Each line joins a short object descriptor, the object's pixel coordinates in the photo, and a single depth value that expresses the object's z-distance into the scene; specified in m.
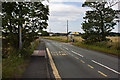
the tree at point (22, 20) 12.67
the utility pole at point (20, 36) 13.41
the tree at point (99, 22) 26.41
